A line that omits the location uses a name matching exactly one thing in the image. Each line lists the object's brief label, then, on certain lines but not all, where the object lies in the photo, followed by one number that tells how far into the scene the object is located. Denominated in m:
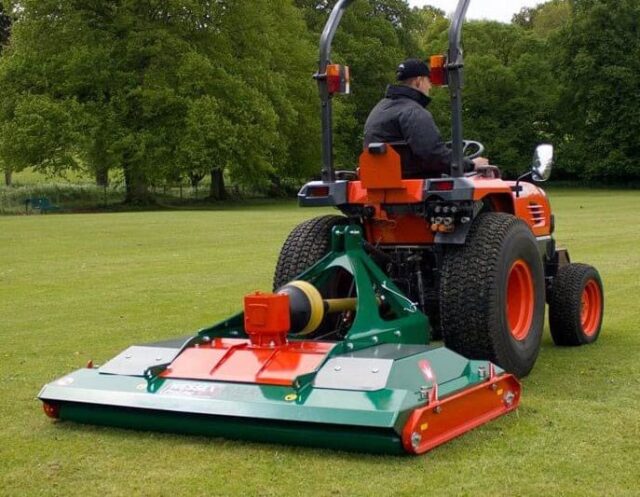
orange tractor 6.55
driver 6.93
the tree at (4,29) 56.44
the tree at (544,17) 89.88
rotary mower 5.27
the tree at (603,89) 59.78
